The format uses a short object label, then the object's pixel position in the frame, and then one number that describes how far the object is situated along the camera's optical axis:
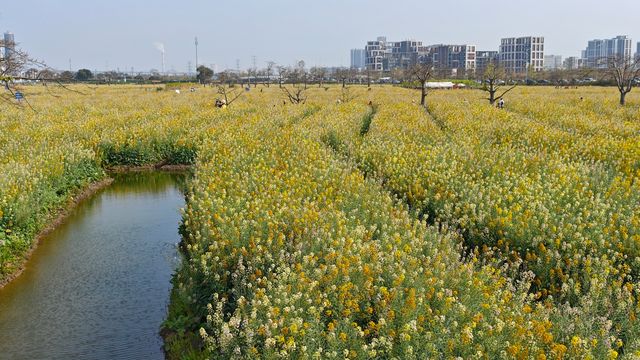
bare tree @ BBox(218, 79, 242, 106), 53.29
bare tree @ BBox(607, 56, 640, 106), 36.62
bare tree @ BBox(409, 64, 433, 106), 41.19
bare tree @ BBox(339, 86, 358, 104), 44.89
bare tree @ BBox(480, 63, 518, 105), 38.99
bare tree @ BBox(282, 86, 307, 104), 40.31
